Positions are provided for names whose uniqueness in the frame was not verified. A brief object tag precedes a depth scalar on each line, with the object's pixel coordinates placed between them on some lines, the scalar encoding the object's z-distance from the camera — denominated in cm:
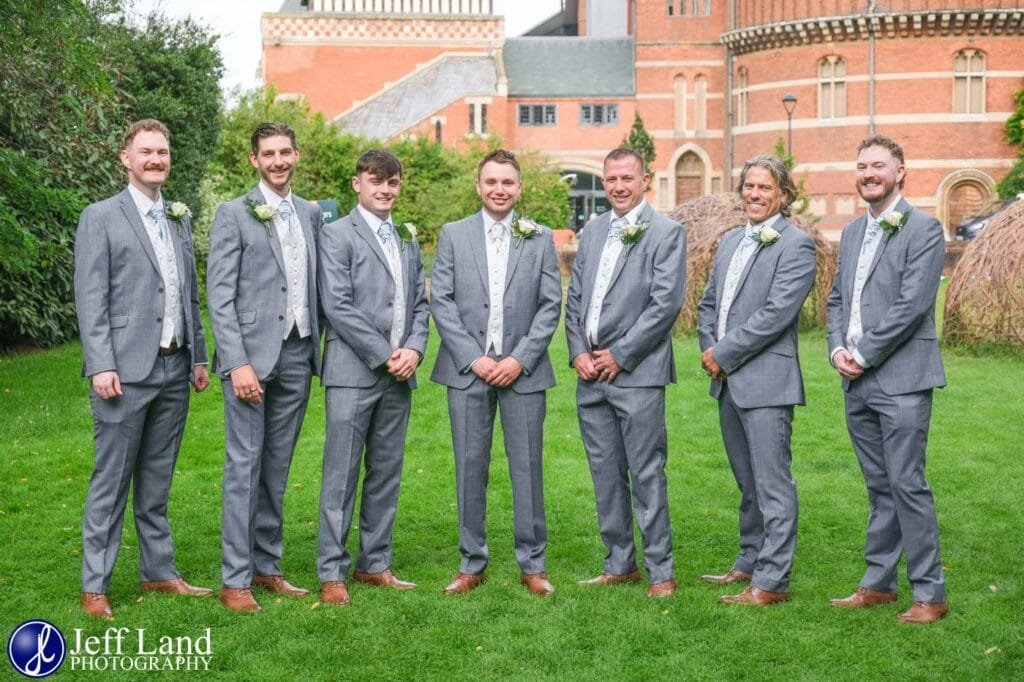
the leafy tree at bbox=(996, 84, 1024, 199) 3806
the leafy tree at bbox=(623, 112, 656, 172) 4478
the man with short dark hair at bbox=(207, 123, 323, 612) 602
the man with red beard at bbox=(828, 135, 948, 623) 587
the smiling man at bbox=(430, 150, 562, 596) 634
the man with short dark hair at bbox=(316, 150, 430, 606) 621
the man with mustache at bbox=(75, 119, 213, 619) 584
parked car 3588
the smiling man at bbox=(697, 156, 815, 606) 616
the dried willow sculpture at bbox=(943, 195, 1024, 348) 1512
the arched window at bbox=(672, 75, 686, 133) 4766
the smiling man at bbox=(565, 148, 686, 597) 626
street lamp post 3891
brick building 4062
